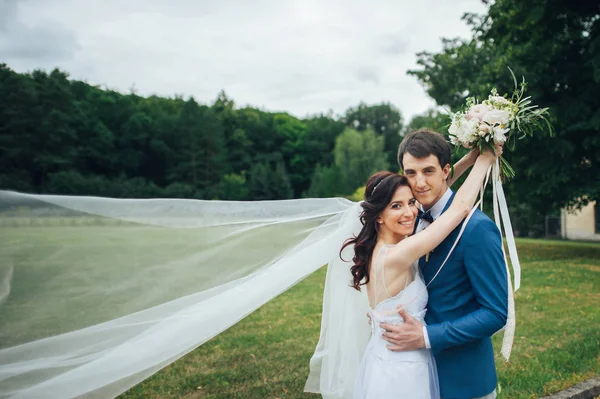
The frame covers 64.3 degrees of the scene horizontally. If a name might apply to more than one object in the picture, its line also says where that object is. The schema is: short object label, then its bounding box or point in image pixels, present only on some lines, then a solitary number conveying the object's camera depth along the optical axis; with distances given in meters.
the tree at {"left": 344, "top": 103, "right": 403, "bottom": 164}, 103.81
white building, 34.74
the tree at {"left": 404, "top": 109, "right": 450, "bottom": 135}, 69.31
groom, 2.72
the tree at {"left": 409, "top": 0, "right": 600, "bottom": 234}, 16.42
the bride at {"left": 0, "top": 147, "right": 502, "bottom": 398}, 3.07
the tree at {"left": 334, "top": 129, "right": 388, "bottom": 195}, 82.75
